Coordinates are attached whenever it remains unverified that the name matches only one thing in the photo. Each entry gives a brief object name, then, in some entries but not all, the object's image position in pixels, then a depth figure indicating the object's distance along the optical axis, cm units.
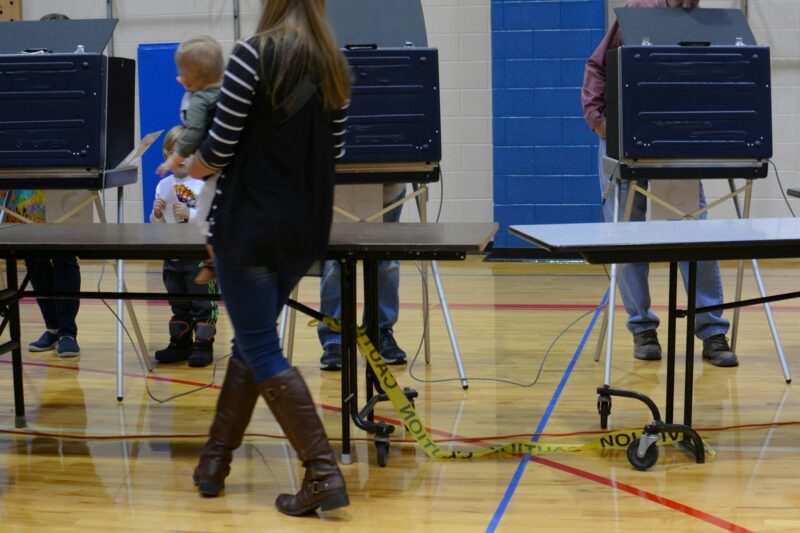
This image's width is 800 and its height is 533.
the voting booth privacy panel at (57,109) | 701
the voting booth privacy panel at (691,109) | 683
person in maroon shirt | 763
